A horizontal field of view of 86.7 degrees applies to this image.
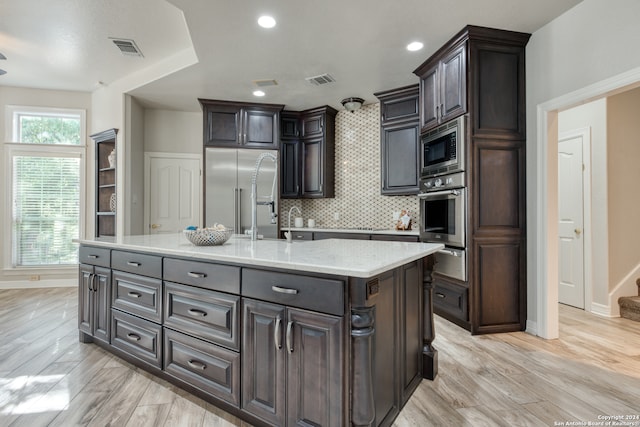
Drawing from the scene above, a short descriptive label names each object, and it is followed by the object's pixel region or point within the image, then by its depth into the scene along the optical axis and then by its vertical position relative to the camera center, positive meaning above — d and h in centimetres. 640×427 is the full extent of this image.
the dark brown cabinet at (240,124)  498 +134
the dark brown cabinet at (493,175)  301 +36
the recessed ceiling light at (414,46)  330 +166
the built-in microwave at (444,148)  309 +66
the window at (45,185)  520 +45
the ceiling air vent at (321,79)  406 +165
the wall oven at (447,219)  309 -4
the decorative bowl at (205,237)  214 -14
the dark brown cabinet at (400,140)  433 +97
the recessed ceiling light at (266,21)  290 +168
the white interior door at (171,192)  533 +36
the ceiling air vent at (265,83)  423 +166
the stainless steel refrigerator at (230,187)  496 +40
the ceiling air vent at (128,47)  378 +193
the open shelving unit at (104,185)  521 +45
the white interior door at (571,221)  387 -7
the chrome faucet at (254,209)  240 +4
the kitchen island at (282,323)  135 -54
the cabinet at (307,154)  528 +96
